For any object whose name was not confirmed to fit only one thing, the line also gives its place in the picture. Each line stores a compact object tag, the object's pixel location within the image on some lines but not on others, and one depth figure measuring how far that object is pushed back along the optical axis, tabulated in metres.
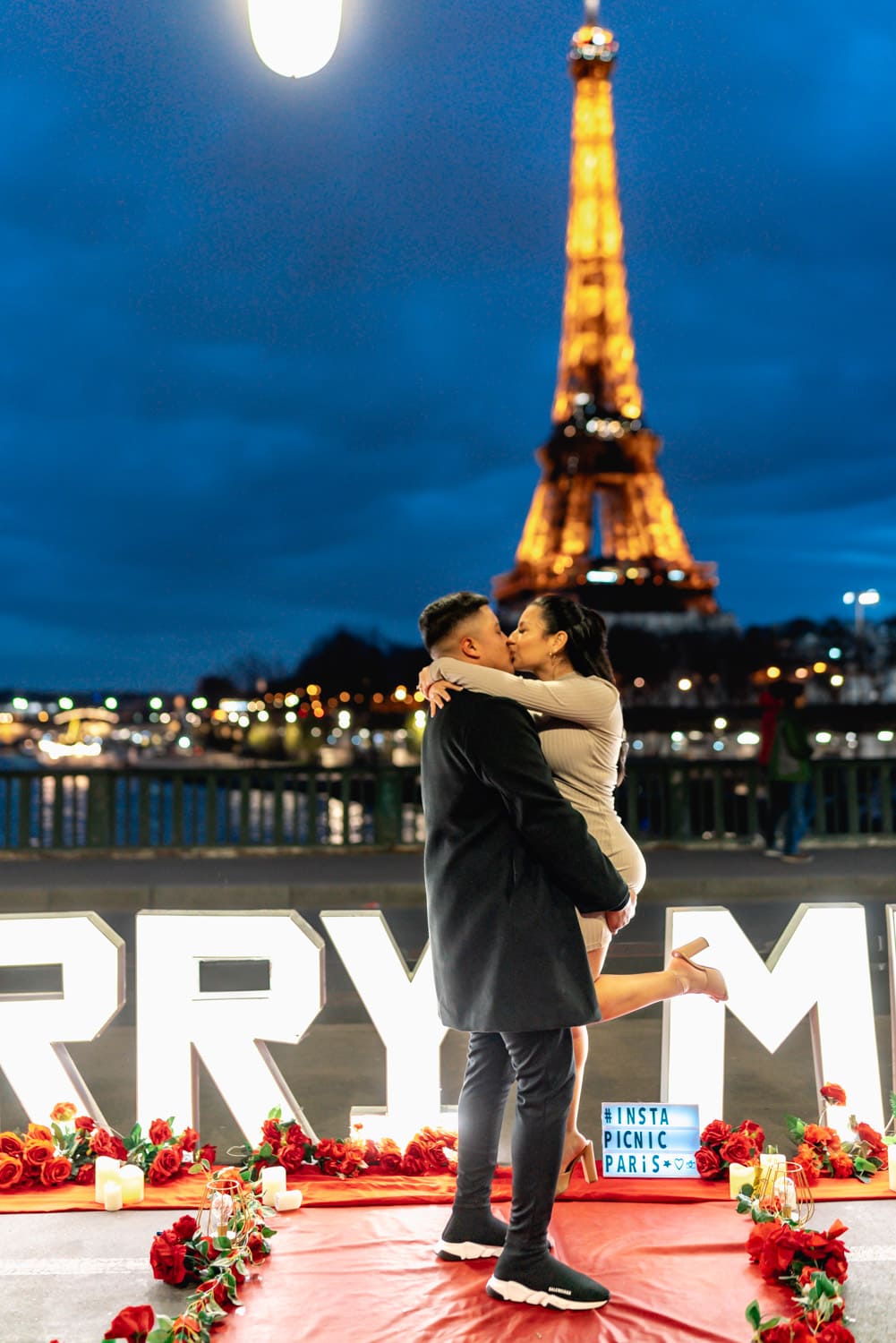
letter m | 4.89
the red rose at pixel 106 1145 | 4.79
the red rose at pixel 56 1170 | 4.68
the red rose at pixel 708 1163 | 4.75
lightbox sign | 4.75
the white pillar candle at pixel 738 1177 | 4.58
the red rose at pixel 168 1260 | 3.79
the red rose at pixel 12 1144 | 4.80
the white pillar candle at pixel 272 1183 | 4.46
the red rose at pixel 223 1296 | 3.72
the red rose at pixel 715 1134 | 4.77
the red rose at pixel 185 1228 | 3.89
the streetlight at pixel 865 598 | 43.02
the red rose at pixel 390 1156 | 4.84
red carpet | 3.55
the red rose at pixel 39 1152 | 4.75
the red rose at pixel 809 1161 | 4.70
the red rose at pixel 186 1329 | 3.41
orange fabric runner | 4.53
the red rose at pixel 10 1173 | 4.66
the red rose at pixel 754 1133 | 4.77
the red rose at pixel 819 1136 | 4.82
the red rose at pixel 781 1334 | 3.30
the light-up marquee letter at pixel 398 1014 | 4.93
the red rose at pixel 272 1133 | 4.81
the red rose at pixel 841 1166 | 4.80
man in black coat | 3.58
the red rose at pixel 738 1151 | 4.69
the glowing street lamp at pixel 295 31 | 4.14
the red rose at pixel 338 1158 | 4.80
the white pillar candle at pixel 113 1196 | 4.49
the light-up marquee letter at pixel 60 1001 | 4.81
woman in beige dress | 4.11
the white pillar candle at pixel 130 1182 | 4.53
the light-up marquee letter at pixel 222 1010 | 4.84
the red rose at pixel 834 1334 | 3.29
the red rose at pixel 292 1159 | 4.77
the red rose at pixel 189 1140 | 4.80
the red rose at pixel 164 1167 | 4.68
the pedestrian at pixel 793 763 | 13.39
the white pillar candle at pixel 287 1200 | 4.47
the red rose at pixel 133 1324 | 3.28
